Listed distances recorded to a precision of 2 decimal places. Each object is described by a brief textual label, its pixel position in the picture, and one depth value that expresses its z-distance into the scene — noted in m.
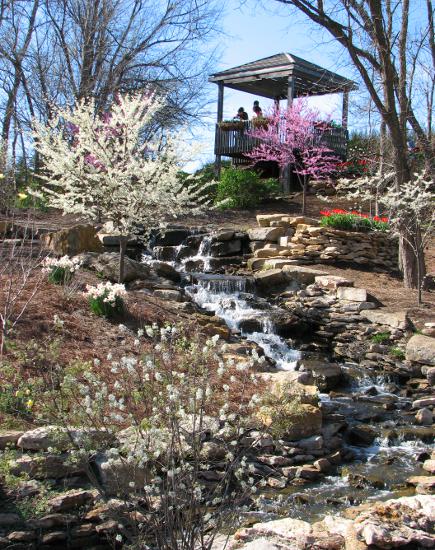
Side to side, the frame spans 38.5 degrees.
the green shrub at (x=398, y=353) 8.50
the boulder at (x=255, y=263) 12.20
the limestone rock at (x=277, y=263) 11.91
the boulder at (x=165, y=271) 10.81
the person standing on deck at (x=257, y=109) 18.80
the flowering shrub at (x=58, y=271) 7.74
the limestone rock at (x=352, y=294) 9.97
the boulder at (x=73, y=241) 10.57
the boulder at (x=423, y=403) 6.91
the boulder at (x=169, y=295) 9.02
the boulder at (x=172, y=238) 13.27
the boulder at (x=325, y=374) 7.48
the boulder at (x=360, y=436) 5.80
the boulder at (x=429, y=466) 5.10
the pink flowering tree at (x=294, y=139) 17.23
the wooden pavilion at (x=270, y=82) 18.33
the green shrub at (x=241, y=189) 16.64
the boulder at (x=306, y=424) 5.35
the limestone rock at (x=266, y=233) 13.06
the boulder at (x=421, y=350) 8.09
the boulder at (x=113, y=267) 9.43
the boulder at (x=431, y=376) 7.75
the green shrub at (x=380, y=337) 8.98
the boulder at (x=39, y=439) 3.59
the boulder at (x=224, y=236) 13.12
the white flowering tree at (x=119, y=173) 8.01
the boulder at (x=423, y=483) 4.69
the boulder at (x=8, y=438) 4.12
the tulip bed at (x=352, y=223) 12.88
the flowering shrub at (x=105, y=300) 7.01
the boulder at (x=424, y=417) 6.36
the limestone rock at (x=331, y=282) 10.61
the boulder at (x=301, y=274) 11.20
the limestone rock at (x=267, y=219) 13.73
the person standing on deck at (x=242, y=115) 19.32
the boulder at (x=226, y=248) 13.02
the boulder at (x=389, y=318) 9.09
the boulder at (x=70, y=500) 3.66
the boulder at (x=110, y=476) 3.86
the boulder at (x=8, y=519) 3.46
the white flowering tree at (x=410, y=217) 10.29
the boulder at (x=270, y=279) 11.21
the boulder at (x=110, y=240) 12.05
